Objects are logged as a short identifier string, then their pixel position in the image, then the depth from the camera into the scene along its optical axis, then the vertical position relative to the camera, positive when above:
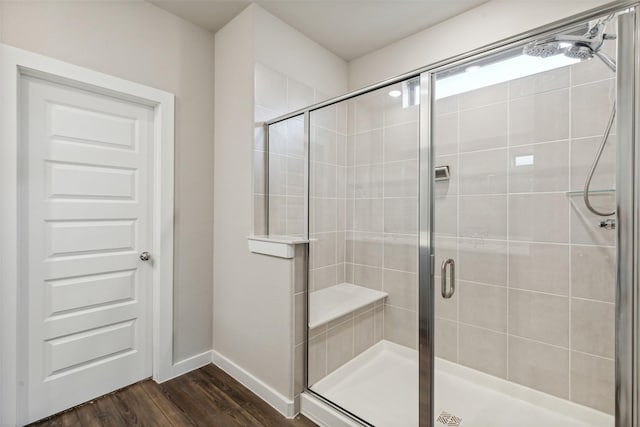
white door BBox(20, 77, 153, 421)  1.65 -0.18
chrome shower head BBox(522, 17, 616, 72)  1.06 +0.68
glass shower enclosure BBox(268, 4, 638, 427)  1.42 -0.13
